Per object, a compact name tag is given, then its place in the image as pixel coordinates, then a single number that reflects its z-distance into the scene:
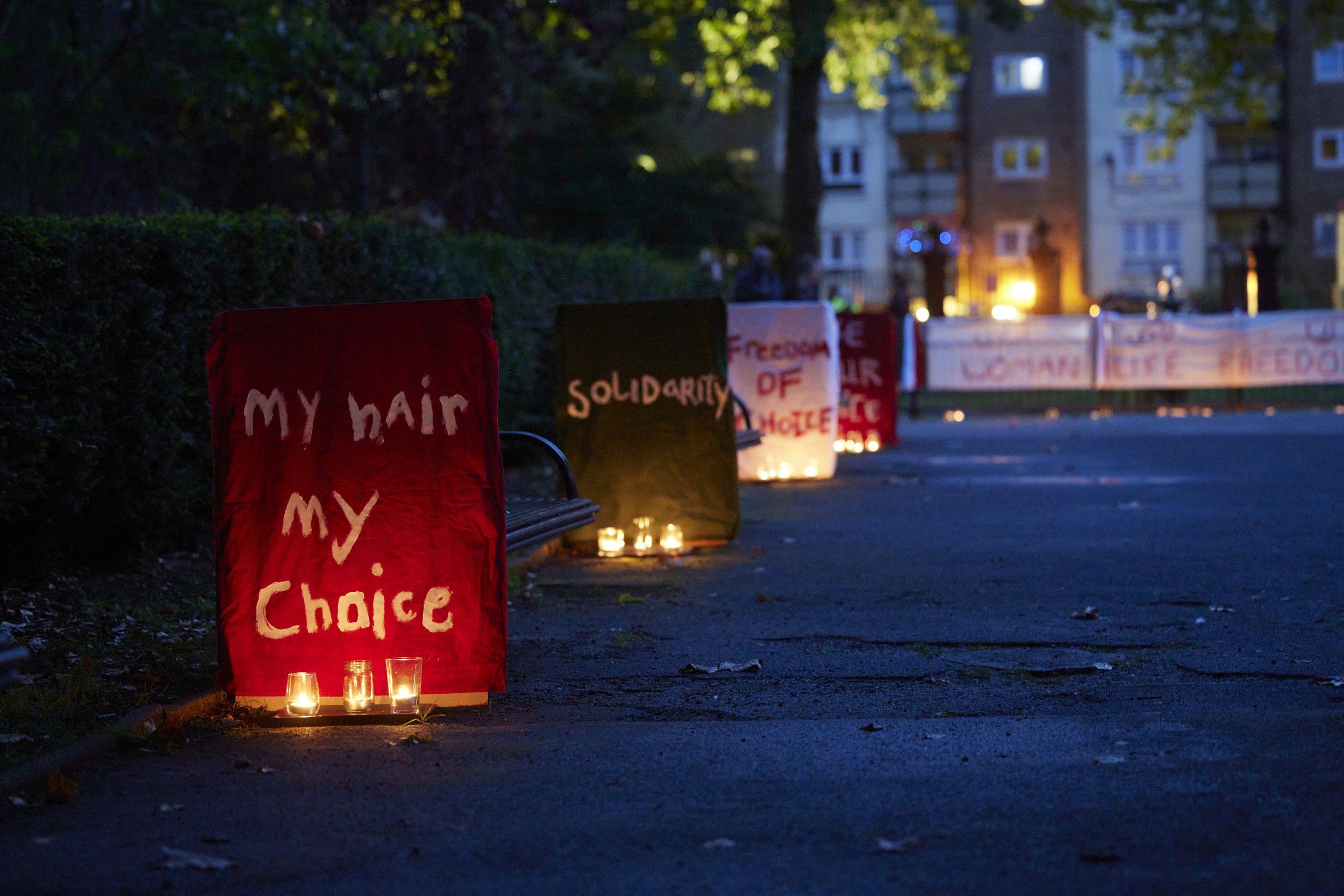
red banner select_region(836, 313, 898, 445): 19.09
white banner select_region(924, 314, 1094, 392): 29.95
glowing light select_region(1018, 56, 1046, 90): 64.19
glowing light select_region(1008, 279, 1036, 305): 63.81
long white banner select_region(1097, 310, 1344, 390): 29.39
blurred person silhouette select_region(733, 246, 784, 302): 24.28
